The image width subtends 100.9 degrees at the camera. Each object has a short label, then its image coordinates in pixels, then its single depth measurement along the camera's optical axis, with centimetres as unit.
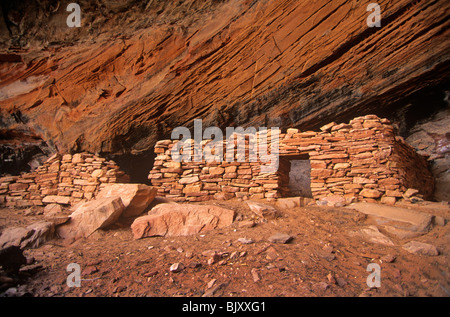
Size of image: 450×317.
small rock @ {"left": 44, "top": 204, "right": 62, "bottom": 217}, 435
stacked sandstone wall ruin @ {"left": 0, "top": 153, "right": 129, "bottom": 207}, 490
